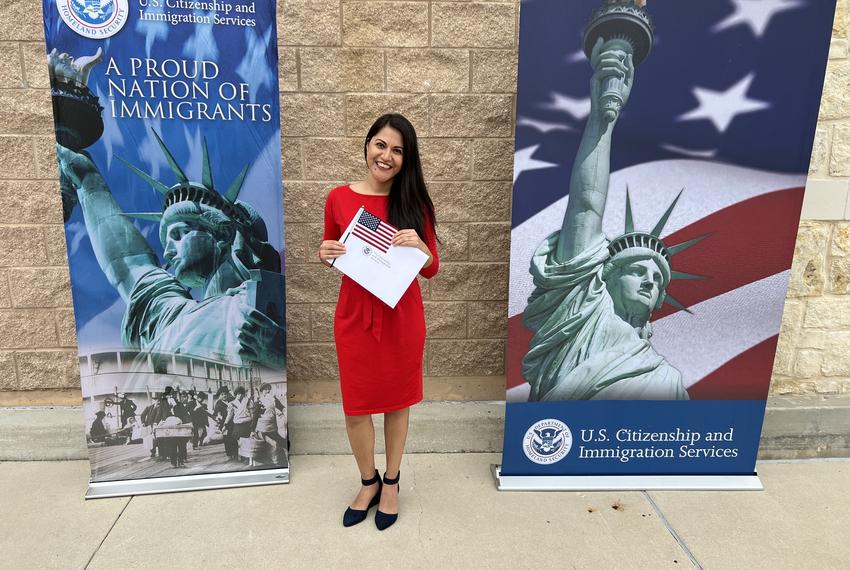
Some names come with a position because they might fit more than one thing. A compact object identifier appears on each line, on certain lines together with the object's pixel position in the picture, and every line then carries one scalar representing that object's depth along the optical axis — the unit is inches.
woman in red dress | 92.0
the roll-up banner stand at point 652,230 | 100.4
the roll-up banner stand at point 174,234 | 97.9
